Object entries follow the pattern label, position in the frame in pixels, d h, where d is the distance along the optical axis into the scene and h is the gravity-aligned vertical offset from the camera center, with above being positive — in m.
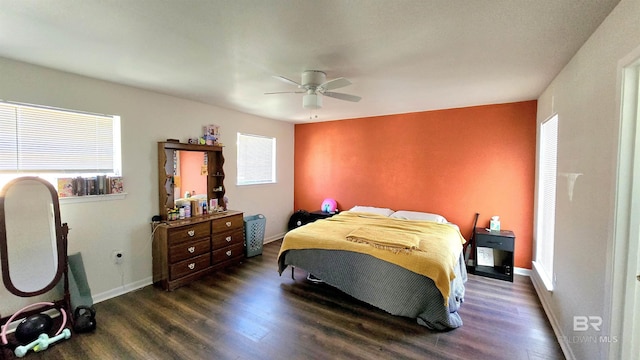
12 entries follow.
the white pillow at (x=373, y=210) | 4.24 -0.64
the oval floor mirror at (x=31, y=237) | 2.15 -0.62
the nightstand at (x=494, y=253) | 3.33 -1.13
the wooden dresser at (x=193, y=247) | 3.05 -1.01
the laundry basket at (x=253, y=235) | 4.15 -1.07
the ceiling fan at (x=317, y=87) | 2.34 +0.81
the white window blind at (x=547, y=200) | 2.68 -0.29
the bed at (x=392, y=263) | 2.32 -0.94
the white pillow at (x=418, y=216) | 3.79 -0.67
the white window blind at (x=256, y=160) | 4.53 +0.22
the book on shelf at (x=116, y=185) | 2.87 -0.17
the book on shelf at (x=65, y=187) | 2.53 -0.18
